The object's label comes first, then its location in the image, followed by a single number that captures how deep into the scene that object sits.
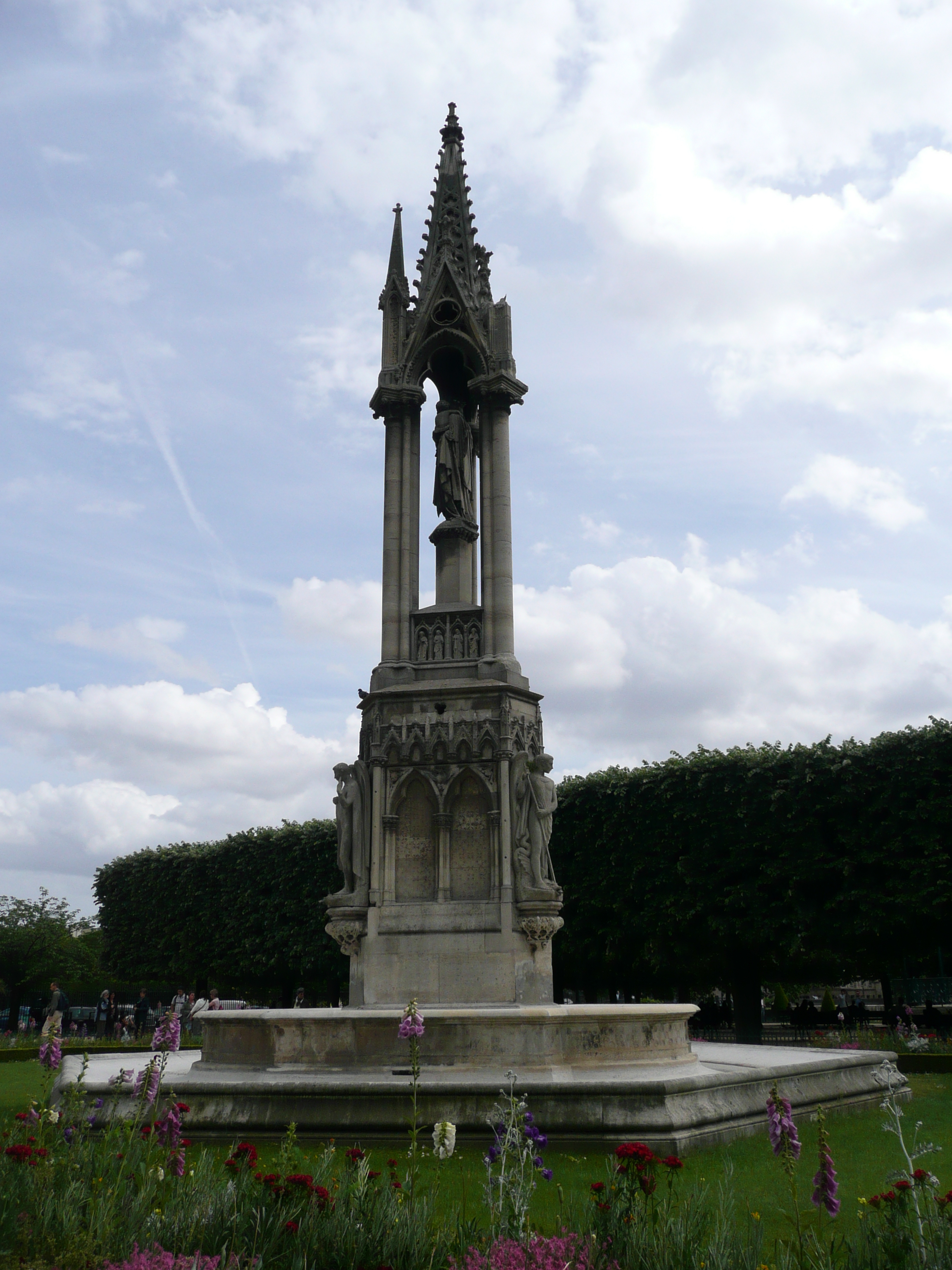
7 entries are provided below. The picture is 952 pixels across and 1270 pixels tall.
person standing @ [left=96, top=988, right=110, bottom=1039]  34.09
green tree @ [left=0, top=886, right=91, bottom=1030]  65.06
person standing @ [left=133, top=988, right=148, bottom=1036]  33.53
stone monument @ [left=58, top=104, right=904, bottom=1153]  10.29
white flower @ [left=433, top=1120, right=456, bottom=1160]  5.41
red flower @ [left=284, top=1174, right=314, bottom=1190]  5.01
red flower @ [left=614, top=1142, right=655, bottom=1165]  4.86
